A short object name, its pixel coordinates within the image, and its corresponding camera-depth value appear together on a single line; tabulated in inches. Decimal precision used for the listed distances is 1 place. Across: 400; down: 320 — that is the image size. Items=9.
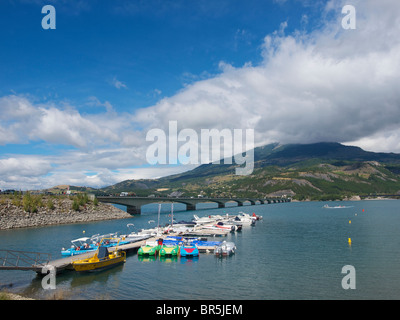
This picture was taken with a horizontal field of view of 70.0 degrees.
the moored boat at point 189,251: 2137.1
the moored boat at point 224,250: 2138.3
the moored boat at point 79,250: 2096.5
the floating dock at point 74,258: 1609.4
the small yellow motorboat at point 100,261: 1638.0
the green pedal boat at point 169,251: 2151.8
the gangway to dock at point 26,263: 1500.7
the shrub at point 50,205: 4296.3
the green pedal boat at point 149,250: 2203.5
